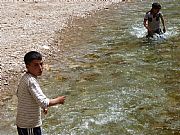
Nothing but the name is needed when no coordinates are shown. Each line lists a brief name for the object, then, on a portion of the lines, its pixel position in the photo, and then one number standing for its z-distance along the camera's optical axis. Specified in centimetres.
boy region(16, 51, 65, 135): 602
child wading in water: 1605
